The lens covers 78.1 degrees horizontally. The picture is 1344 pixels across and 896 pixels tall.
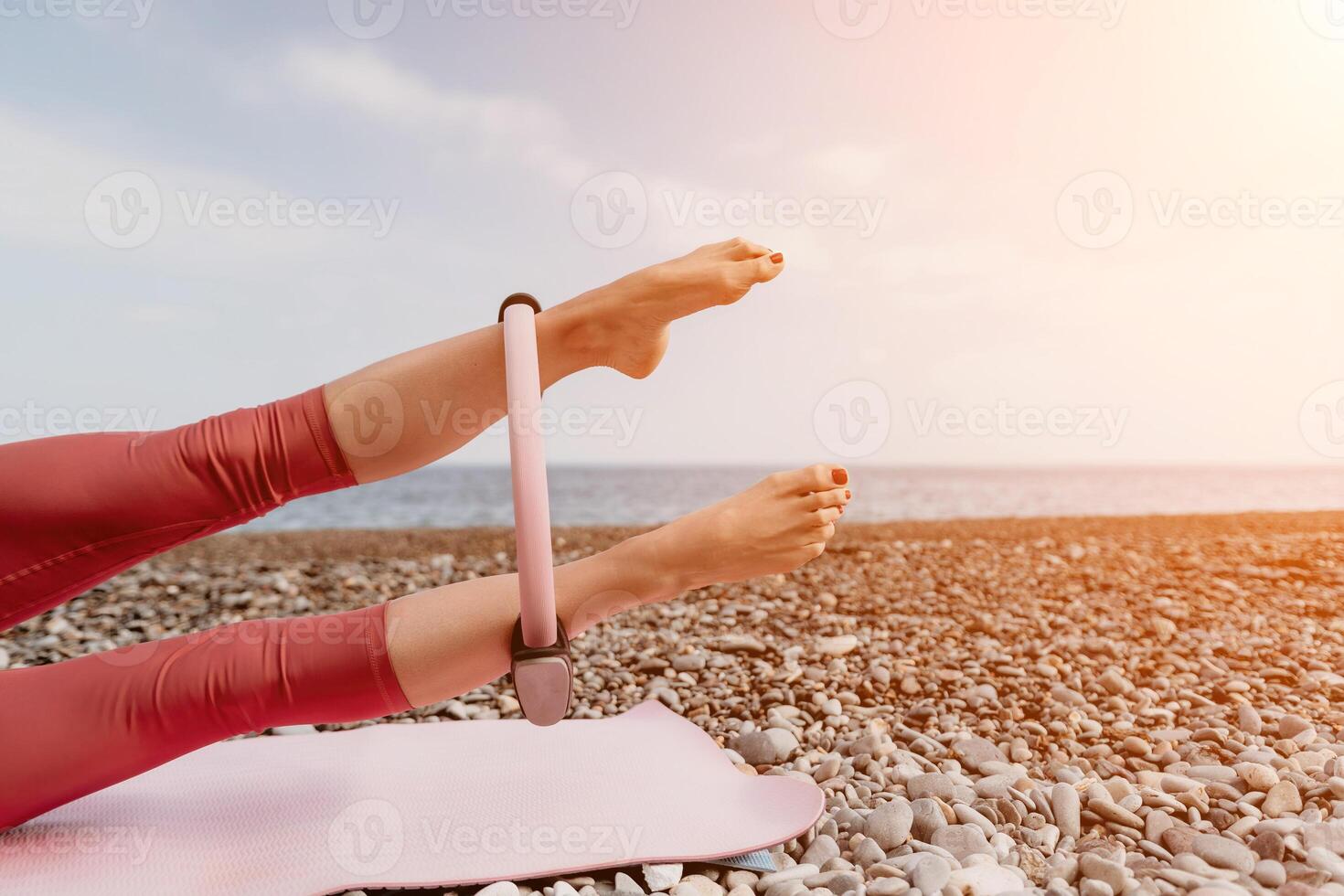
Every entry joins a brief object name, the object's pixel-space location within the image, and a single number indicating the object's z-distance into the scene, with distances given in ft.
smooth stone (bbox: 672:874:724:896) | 5.32
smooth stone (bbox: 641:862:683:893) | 5.46
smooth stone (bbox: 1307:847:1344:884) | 4.99
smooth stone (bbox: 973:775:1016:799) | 6.66
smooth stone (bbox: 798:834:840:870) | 5.80
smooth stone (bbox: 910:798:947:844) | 6.07
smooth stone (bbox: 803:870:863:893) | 5.25
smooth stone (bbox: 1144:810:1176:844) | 5.91
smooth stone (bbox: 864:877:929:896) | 5.10
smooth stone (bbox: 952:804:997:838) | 6.07
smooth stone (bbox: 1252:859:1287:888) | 5.03
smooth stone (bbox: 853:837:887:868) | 5.71
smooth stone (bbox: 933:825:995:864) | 5.71
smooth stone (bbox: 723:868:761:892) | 5.49
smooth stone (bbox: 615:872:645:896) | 5.35
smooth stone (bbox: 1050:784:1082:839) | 6.12
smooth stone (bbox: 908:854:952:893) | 5.11
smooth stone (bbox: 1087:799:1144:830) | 6.10
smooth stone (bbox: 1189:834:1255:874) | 5.28
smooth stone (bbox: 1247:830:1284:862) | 5.39
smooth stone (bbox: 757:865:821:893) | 5.44
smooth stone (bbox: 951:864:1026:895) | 5.06
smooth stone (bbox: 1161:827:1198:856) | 5.63
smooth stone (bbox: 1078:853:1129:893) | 5.07
